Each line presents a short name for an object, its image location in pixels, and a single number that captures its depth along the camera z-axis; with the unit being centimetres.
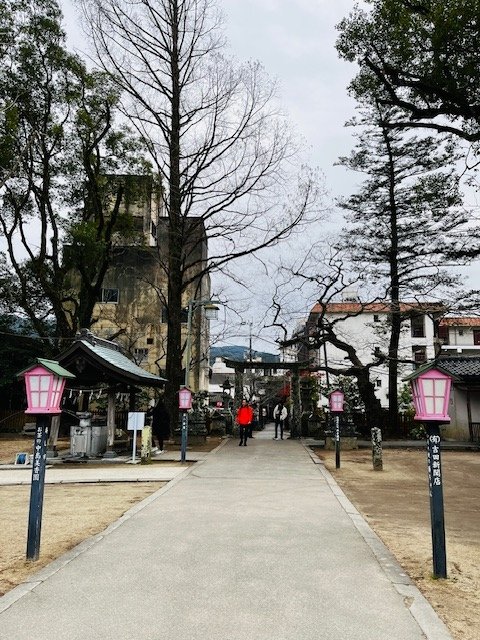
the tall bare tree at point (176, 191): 2198
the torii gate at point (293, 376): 2603
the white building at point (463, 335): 4856
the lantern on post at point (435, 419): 501
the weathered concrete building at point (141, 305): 3603
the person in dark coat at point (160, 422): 1856
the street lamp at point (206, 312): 2185
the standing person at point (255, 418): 3752
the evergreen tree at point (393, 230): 2378
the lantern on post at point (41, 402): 589
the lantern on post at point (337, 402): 1496
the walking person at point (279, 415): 2494
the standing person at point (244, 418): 2028
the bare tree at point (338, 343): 2369
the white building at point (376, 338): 4566
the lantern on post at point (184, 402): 1518
